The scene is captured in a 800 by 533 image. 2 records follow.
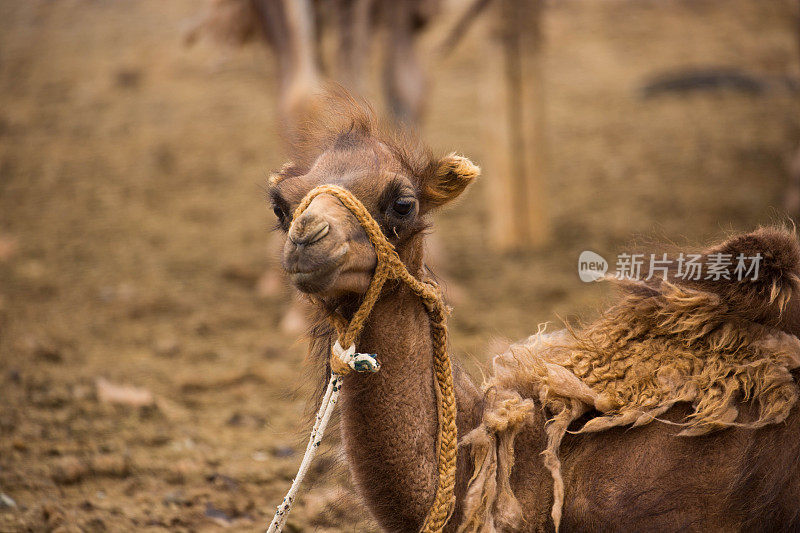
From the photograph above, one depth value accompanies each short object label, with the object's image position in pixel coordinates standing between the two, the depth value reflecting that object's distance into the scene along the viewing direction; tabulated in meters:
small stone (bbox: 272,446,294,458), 8.19
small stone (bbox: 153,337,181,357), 11.27
